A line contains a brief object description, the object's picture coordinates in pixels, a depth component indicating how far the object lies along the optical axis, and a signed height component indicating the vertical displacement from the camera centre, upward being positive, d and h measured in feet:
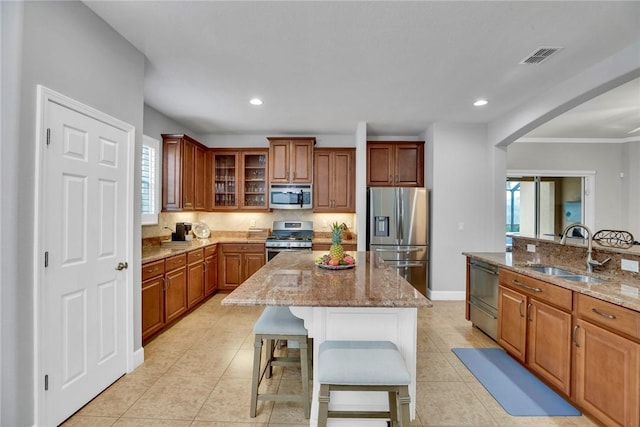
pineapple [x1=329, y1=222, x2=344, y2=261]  8.27 -0.95
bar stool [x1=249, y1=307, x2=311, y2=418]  6.46 -2.91
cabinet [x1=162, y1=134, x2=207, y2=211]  13.96 +1.81
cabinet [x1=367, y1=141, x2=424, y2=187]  16.80 +2.71
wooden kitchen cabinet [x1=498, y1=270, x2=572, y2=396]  6.99 -2.91
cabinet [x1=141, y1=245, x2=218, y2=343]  10.04 -2.95
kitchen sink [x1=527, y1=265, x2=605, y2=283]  7.32 -1.61
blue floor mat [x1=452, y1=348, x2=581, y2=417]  6.99 -4.45
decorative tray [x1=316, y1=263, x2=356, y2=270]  8.04 -1.44
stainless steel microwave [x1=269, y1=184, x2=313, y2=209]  16.58 +0.84
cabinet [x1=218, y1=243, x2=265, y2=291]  16.03 -2.62
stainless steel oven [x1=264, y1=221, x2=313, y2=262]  15.74 -1.40
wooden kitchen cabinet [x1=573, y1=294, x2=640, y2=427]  5.41 -2.83
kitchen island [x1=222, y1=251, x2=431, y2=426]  5.22 -1.88
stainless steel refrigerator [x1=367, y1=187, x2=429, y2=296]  15.34 -0.73
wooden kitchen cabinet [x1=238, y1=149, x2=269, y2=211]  17.21 +1.77
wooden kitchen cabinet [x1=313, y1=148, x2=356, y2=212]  16.87 +1.88
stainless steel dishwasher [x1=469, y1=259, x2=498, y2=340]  10.13 -2.92
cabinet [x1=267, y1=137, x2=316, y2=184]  16.71 +2.77
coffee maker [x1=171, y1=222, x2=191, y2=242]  14.47 -1.07
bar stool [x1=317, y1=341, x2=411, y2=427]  4.58 -2.47
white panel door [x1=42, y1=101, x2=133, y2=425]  6.02 -1.08
